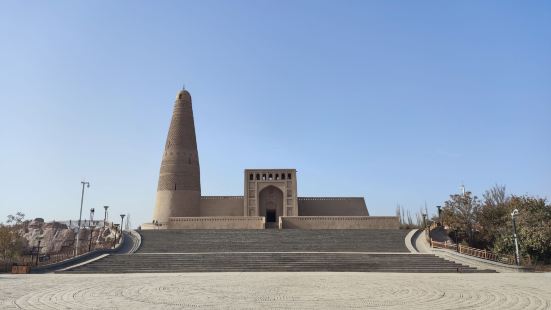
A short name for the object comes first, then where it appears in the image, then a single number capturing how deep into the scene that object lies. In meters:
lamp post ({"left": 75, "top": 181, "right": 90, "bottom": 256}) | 27.09
